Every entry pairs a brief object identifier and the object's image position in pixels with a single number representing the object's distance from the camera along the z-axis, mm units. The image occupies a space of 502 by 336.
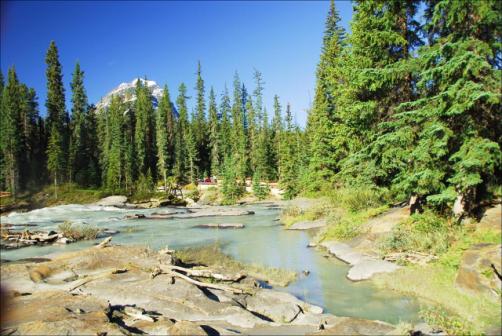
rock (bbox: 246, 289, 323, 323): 10531
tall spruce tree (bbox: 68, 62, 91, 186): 70125
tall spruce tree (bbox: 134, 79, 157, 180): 81688
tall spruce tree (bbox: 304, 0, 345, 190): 43000
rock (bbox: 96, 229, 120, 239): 29017
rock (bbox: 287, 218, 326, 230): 27234
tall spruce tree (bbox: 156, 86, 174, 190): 78875
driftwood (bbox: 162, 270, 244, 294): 12248
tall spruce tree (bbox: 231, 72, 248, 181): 73188
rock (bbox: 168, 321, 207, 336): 7941
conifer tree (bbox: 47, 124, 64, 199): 48412
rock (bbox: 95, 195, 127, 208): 59531
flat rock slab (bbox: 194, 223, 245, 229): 32156
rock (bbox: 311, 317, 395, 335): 8711
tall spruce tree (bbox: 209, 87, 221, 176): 83688
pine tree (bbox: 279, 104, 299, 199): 60344
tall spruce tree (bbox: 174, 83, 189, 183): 80375
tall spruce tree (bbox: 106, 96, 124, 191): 72312
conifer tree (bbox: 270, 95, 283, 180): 80938
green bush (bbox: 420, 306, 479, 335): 8230
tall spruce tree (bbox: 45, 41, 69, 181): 77375
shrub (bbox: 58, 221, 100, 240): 26733
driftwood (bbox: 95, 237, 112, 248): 16659
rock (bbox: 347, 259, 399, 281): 14219
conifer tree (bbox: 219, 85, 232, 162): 85812
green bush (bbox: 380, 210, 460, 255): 13695
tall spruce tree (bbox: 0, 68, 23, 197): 56856
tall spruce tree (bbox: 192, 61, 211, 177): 93250
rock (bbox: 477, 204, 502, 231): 12328
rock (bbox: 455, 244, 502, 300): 9995
